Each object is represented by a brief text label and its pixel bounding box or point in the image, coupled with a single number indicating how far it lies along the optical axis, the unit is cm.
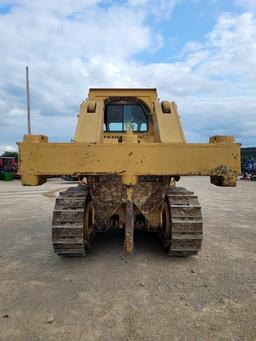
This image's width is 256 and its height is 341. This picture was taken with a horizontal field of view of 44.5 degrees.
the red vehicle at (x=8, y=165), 2548
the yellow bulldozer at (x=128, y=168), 363
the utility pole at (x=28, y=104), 2225
